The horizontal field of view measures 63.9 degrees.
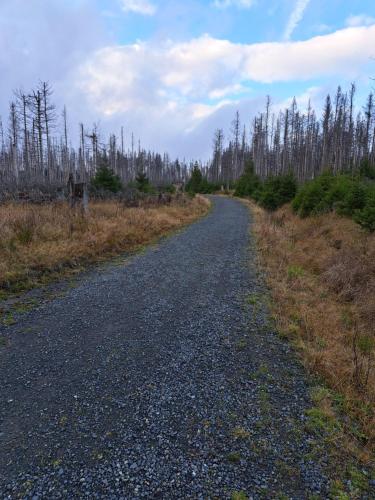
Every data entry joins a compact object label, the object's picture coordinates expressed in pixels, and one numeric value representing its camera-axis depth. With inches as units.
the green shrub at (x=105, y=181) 734.1
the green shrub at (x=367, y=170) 740.6
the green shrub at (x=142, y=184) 882.5
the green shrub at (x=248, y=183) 1285.7
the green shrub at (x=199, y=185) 1790.1
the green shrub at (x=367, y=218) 339.6
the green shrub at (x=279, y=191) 767.7
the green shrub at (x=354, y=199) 419.5
